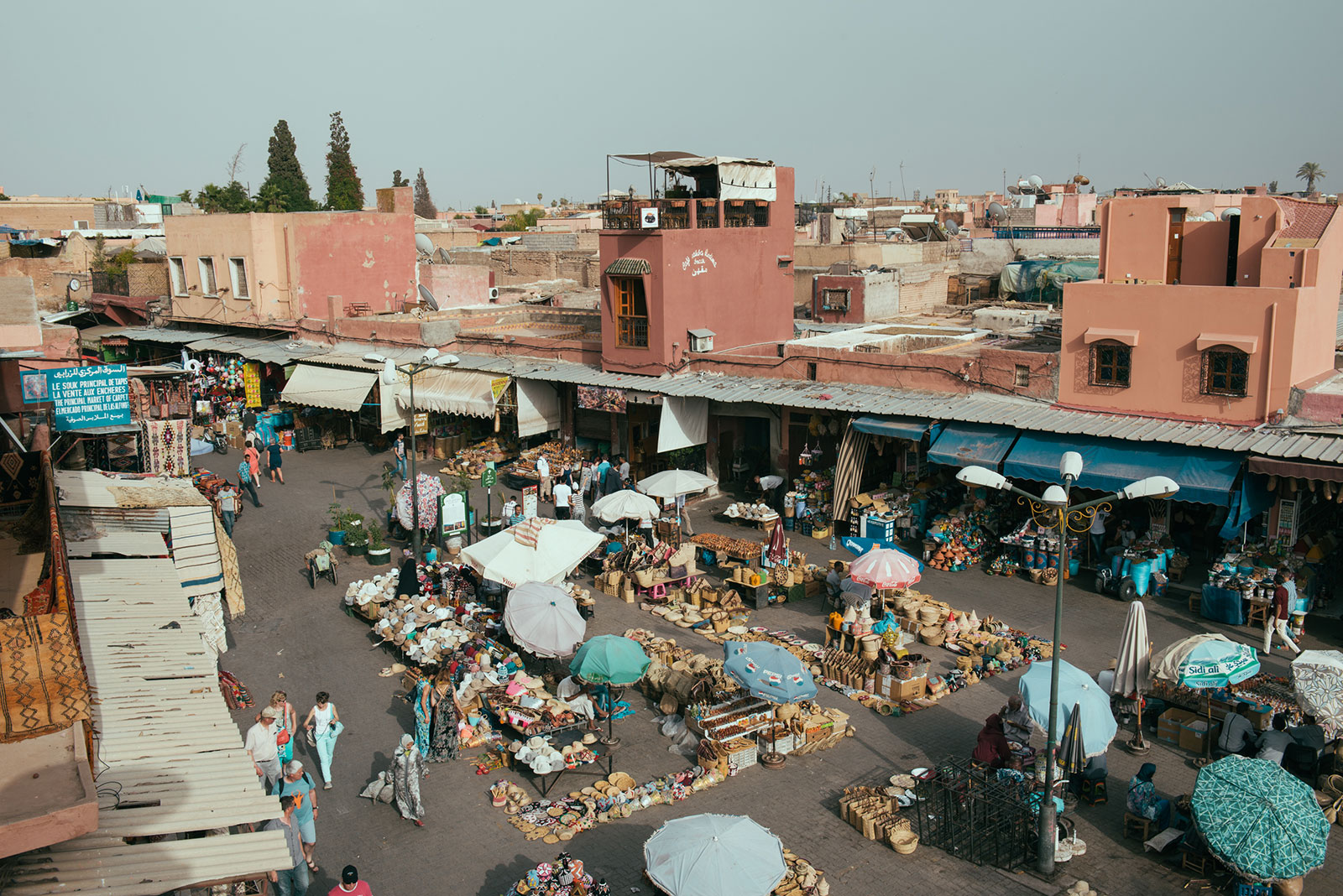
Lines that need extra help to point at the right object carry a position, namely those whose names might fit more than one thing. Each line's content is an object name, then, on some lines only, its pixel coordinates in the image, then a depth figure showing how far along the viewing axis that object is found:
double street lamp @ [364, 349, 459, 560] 20.27
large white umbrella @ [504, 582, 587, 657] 15.29
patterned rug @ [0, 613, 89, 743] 7.41
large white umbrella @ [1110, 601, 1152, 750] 14.07
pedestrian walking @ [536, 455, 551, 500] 26.34
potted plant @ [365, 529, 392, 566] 21.42
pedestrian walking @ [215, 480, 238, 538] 24.27
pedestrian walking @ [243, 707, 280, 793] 12.16
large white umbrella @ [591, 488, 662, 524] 20.53
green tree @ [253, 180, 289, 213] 60.44
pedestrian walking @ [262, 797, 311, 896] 10.77
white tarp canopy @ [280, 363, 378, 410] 30.78
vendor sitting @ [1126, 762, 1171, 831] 11.66
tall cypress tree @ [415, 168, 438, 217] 103.25
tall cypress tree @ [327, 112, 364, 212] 70.50
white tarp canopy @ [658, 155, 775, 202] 26.66
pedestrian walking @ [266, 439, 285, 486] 28.36
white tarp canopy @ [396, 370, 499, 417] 28.75
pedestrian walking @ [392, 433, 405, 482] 28.73
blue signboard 20.47
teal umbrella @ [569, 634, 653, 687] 14.22
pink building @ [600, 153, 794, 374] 25.77
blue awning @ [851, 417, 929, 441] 21.27
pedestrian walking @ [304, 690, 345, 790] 13.39
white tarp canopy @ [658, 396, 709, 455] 25.25
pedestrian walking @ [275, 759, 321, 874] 11.36
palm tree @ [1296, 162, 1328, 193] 76.06
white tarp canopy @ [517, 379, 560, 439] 28.52
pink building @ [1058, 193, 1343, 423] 18.41
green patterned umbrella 10.09
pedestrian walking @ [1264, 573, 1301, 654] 16.42
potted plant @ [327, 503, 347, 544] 22.62
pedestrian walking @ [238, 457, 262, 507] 26.87
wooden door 21.52
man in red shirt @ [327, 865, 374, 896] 9.66
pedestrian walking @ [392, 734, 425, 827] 12.38
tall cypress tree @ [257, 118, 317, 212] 65.38
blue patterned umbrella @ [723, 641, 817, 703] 13.67
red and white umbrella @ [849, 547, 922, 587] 16.59
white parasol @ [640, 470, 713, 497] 21.88
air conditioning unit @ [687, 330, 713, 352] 26.31
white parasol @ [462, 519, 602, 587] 17.22
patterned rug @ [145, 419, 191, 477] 24.53
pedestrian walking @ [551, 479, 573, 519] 23.52
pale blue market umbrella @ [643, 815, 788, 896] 9.39
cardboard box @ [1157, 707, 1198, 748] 13.96
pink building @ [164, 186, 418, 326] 35.69
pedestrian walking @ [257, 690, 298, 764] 12.73
